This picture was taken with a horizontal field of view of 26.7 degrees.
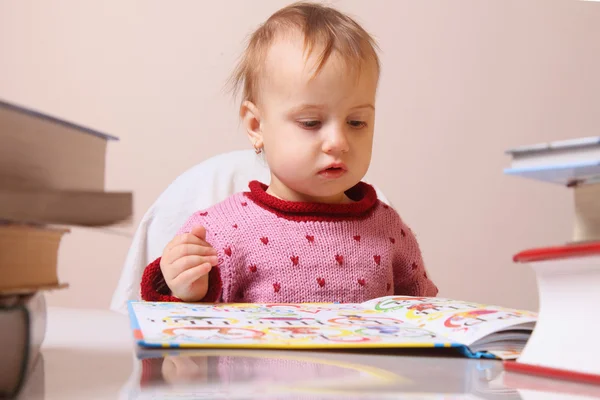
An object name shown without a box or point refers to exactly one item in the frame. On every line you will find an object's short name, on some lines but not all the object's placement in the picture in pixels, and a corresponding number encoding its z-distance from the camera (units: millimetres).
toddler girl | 999
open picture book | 726
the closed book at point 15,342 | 517
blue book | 599
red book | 625
